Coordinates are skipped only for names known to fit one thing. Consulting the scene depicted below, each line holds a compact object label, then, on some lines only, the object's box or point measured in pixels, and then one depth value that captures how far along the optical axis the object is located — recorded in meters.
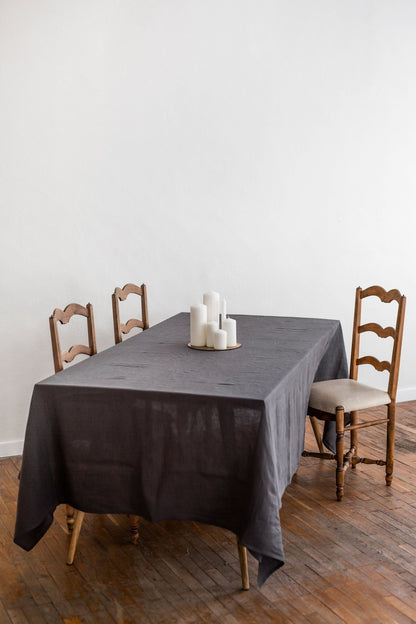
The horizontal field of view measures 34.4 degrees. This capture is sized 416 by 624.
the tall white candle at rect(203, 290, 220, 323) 3.36
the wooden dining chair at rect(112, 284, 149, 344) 3.58
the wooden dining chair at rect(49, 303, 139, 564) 2.68
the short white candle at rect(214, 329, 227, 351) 3.04
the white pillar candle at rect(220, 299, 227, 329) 3.27
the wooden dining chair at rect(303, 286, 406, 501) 3.22
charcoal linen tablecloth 2.28
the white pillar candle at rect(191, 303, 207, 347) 3.10
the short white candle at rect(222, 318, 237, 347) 3.09
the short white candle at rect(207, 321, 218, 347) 3.07
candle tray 3.07
